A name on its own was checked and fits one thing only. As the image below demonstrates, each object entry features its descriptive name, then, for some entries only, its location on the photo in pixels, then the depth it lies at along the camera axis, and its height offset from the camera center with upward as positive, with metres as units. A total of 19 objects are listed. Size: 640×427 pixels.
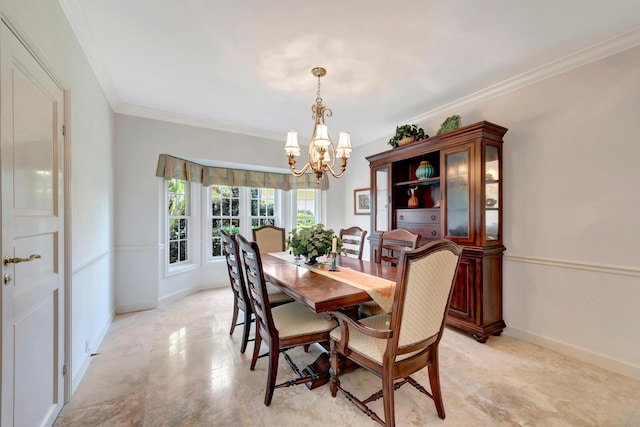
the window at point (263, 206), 4.79 +0.12
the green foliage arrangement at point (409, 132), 3.33 +1.00
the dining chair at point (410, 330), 1.33 -0.63
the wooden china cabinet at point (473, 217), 2.58 -0.05
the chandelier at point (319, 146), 2.30 +0.59
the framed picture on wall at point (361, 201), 4.64 +0.20
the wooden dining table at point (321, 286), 1.59 -0.49
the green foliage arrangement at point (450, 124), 2.90 +0.96
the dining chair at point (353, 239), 2.97 -0.31
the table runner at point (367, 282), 1.70 -0.49
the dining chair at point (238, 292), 2.14 -0.71
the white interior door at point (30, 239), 1.15 -0.13
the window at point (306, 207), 5.05 +0.10
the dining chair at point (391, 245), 2.39 -0.34
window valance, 3.56 +0.58
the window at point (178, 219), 3.90 -0.09
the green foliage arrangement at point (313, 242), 2.34 -0.26
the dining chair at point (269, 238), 3.39 -0.33
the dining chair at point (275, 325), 1.72 -0.78
